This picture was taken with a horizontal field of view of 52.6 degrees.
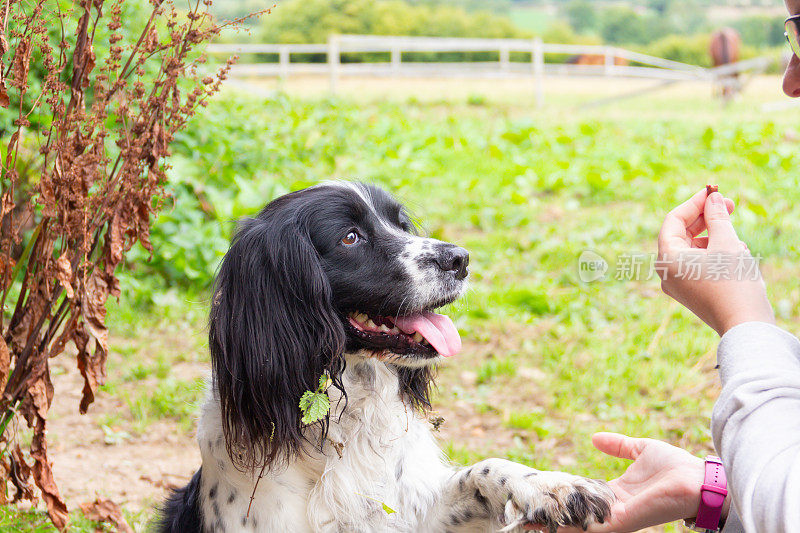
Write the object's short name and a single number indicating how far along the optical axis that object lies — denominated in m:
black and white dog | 2.20
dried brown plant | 2.31
